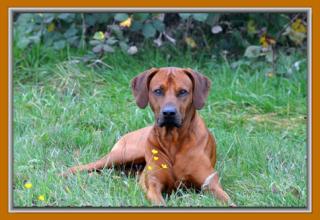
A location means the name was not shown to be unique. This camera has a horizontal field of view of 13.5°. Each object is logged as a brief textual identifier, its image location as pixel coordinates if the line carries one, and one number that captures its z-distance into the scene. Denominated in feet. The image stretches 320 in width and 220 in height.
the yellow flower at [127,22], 44.94
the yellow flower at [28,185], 31.93
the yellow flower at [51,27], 47.83
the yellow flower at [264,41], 47.28
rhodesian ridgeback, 32.56
